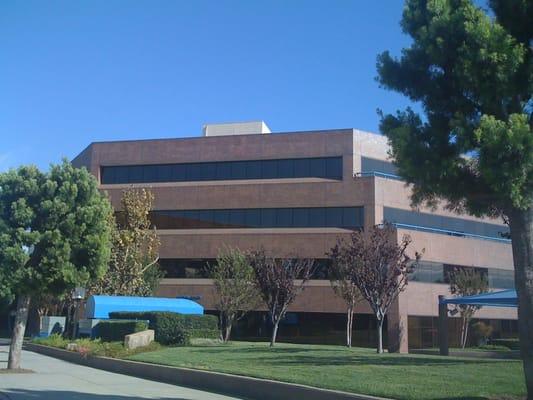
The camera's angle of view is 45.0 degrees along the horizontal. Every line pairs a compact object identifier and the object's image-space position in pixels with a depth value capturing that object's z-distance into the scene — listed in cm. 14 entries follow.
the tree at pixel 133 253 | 4028
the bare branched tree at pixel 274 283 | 2889
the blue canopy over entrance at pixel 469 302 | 2725
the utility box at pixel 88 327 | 3269
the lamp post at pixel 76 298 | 3894
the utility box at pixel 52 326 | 4516
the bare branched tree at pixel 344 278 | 2691
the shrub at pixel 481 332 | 4492
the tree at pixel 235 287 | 3472
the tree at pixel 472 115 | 937
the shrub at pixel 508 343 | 4125
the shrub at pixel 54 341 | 3200
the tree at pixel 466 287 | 4122
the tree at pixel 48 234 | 1888
